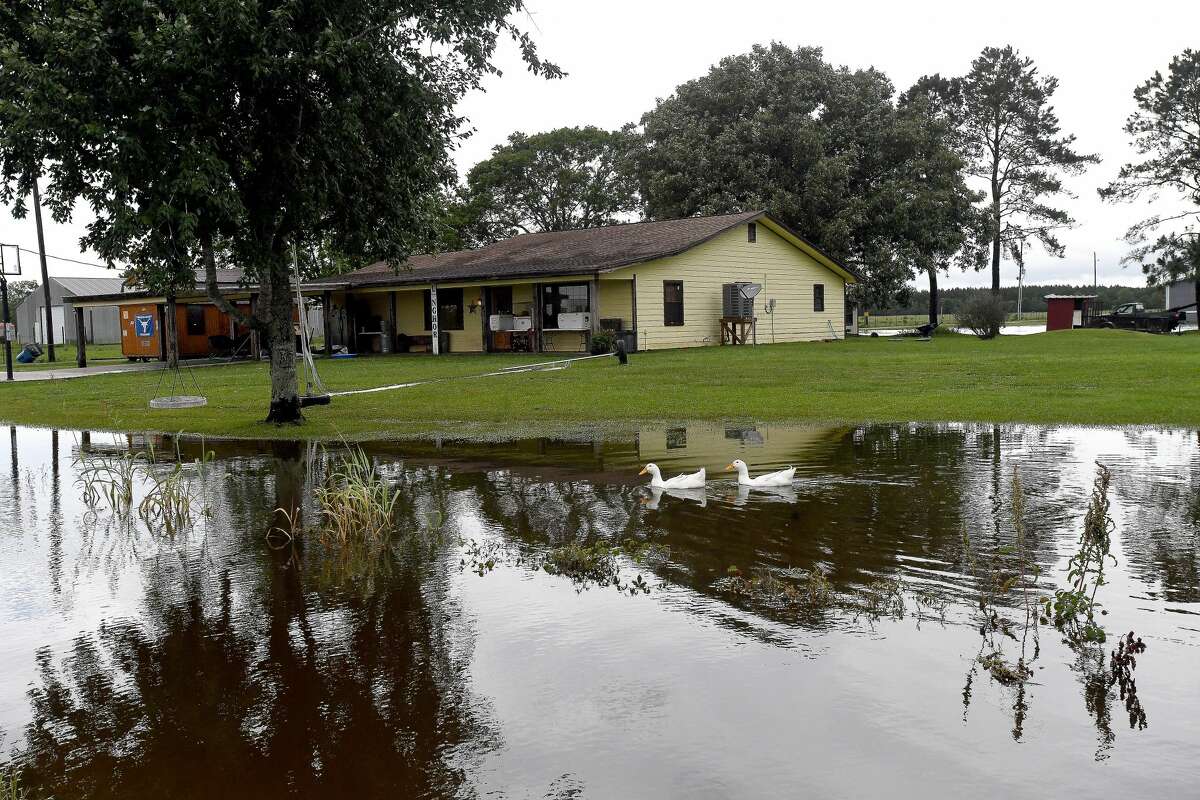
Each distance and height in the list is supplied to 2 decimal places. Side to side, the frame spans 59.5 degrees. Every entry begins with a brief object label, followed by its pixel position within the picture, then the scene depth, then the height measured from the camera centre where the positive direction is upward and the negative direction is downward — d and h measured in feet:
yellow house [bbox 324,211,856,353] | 113.39 +5.95
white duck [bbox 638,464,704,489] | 34.45 -4.69
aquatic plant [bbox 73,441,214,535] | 32.65 -4.81
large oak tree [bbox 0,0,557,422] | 44.27 +10.75
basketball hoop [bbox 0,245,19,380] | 98.00 +2.19
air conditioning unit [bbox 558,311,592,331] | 112.68 +2.34
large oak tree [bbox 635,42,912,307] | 150.00 +27.17
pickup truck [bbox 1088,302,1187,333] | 151.43 +0.77
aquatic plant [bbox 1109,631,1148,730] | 16.78 -5.96
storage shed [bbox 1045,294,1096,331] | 158.30 +2.62
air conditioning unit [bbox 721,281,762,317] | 122.01 +4.69
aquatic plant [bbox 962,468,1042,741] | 18.02 -5.73
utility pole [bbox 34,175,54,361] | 138.31 +10.18
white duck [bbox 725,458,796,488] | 34.45 -4.65
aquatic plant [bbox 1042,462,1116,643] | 19.85 -5.37
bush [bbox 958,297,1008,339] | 141.79 +2.12
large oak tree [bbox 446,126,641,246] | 200.03 +30.54
